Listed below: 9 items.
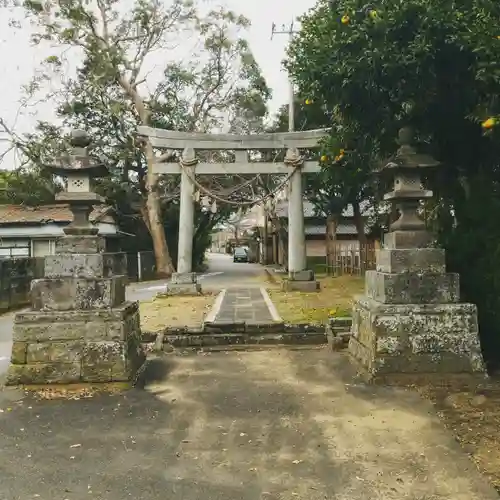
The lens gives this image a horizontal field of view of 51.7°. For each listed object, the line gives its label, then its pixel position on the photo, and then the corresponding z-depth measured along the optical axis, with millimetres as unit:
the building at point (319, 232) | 34000
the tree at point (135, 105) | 24562
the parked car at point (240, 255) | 60438
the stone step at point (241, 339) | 8422
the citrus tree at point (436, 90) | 5871
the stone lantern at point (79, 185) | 6484
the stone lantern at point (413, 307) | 5875
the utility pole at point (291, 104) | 21688
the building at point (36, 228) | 26000
